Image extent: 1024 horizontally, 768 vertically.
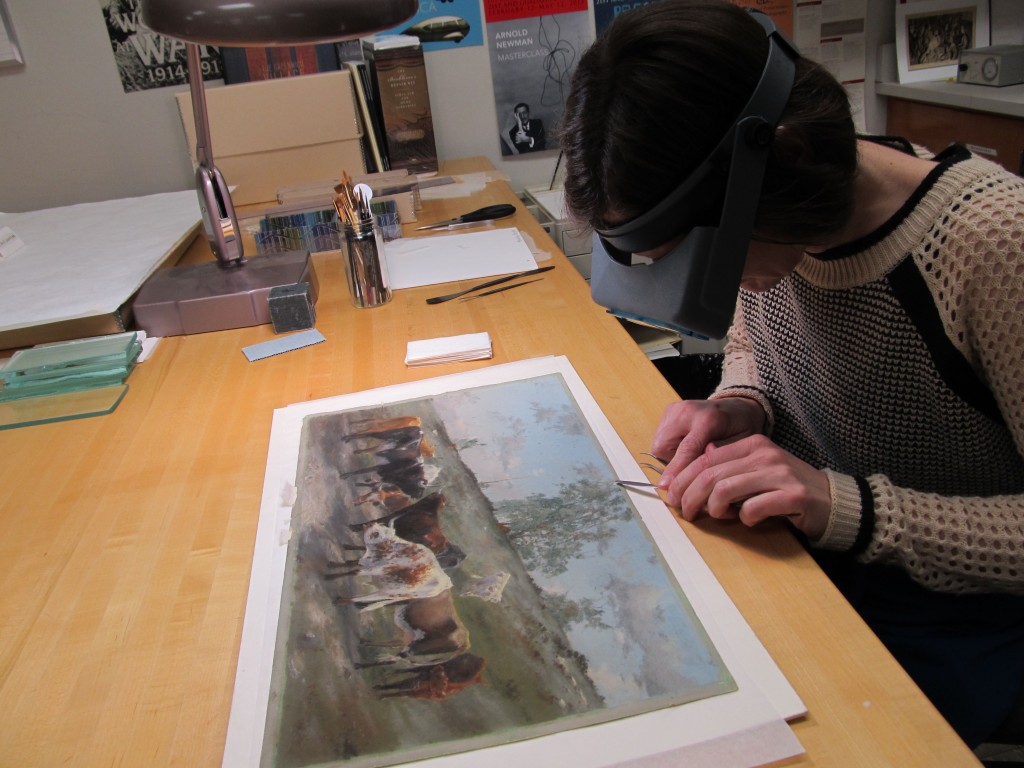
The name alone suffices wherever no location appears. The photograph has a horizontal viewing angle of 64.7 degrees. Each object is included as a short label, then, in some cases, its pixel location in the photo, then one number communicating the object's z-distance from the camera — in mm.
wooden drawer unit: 1668
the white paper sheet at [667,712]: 489
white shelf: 1632
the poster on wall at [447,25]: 1951
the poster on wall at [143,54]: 1854
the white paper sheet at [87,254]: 1214
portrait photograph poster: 1979
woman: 619
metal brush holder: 1204
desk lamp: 909
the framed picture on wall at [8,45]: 1839
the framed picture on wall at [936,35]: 1984
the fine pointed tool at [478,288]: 1254
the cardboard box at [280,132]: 1759
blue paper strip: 1141
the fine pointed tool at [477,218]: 1596
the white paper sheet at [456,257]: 1351
